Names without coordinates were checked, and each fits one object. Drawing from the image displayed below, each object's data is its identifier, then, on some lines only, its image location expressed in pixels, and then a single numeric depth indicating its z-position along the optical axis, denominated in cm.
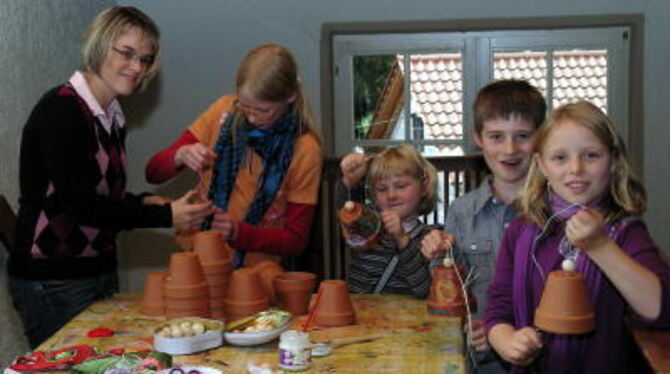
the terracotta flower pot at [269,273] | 225
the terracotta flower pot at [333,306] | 206
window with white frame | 438
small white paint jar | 173
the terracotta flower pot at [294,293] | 216
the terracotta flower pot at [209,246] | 211
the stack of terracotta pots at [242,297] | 206
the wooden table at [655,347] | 161
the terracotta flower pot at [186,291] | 199
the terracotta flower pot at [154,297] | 218
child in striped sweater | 244
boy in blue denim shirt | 237
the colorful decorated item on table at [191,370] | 168
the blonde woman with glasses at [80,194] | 232
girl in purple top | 182
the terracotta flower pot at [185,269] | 199
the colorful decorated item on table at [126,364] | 168
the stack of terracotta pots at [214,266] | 209
